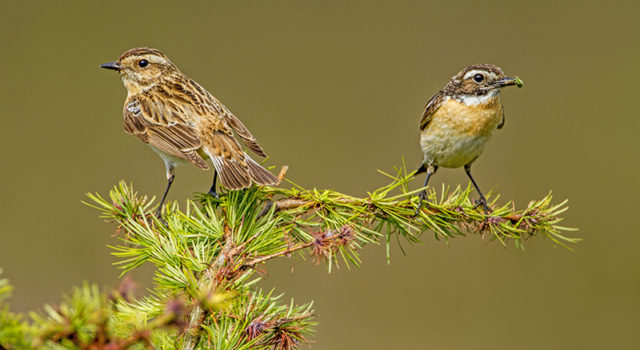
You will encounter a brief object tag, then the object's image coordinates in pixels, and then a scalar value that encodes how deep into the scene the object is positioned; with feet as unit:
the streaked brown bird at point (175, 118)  19.49
